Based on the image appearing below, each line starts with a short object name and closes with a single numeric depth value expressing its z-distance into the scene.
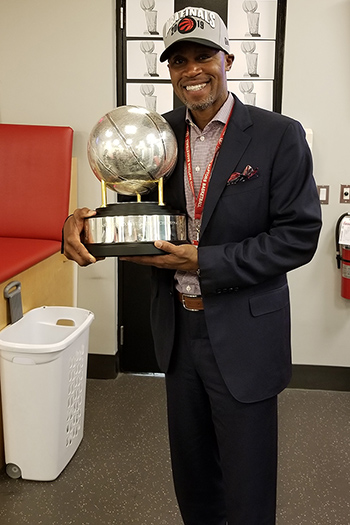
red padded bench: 2.91
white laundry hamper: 2.27
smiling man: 1.42
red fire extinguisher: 3.03
